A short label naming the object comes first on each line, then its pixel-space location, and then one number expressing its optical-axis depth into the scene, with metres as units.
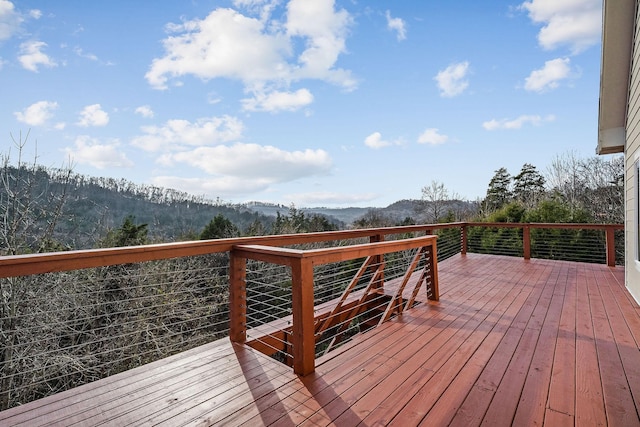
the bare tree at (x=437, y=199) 19.78
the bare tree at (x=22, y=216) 6.50
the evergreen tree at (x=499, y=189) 18.77
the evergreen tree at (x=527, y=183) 17.30
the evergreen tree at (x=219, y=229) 14.52
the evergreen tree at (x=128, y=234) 10.18
